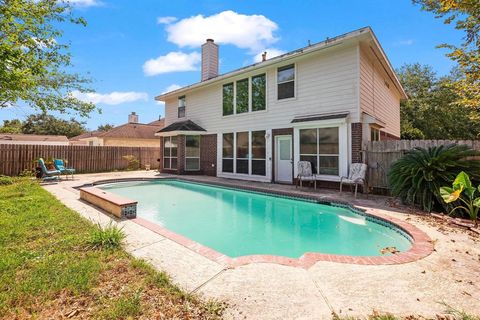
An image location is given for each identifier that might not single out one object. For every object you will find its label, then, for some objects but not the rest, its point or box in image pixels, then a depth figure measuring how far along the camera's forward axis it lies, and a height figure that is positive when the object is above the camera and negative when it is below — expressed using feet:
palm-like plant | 19.44 -0.86
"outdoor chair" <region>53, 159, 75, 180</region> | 39.58 -1.01
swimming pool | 15.87 -5.49
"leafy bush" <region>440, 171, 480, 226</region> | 16.30 -2.35
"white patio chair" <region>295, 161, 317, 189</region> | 31.27 -1.53
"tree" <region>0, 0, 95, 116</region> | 15.98 +11.22
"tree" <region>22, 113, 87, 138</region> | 148.46 +20.88
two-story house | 29.35 +7.51
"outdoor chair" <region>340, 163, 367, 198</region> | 26.55 -1.72
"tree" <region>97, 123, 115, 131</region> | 188.30 +26.67
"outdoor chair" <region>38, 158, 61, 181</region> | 36.68 -2.20
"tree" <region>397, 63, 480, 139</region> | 62.08 +13.45
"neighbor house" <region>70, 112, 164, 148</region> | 81.47 +8.57
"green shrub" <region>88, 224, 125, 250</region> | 12.16 -4.20
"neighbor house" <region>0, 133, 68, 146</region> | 92.27 +8.35
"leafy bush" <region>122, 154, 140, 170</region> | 59.70 -0.62
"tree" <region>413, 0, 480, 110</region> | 16.61 +10.99
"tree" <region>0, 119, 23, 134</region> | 140.21 +21.48
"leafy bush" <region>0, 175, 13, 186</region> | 34.10 -3.19
